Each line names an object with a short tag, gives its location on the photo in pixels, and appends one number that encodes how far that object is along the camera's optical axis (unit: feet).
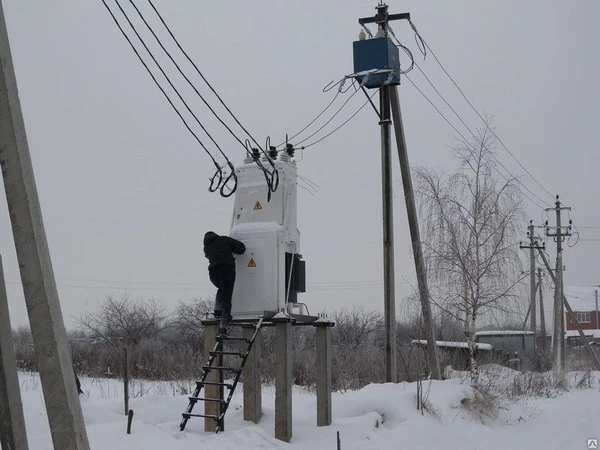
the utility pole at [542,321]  148.15
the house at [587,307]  351.93
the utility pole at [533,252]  146.36
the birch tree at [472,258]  68.64
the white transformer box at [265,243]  41.86
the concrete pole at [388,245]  58.95
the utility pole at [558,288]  138.68
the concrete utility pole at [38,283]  19.75
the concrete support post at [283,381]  39.47
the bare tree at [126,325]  187.32
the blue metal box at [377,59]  61.62
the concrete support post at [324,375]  43.78
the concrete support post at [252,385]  41.92
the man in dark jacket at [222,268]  40.88
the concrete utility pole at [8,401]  21.81
